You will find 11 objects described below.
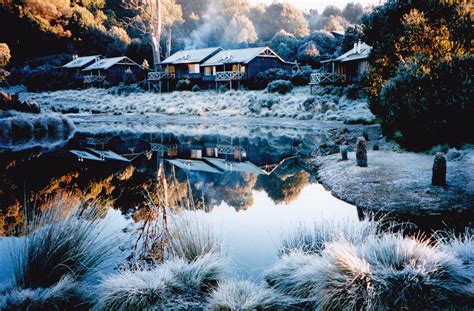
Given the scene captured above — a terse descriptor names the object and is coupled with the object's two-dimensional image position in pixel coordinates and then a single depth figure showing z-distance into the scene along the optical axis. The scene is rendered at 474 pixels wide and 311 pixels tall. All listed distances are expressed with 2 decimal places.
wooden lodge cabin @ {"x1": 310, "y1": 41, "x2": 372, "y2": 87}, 37.69
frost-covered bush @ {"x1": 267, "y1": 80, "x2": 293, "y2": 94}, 38.91
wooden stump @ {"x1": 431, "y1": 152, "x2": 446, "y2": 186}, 9.68
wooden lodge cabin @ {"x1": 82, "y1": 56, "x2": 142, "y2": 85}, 59.09
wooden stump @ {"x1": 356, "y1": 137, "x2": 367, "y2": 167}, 12.52
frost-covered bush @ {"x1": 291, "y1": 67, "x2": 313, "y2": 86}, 42.16
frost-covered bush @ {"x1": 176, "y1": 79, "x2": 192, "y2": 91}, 49.67
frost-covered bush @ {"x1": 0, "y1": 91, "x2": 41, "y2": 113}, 23.86
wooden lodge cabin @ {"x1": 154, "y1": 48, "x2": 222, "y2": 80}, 52.25
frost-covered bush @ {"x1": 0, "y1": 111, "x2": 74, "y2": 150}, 20.38
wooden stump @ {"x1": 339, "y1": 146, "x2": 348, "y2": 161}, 13.86
